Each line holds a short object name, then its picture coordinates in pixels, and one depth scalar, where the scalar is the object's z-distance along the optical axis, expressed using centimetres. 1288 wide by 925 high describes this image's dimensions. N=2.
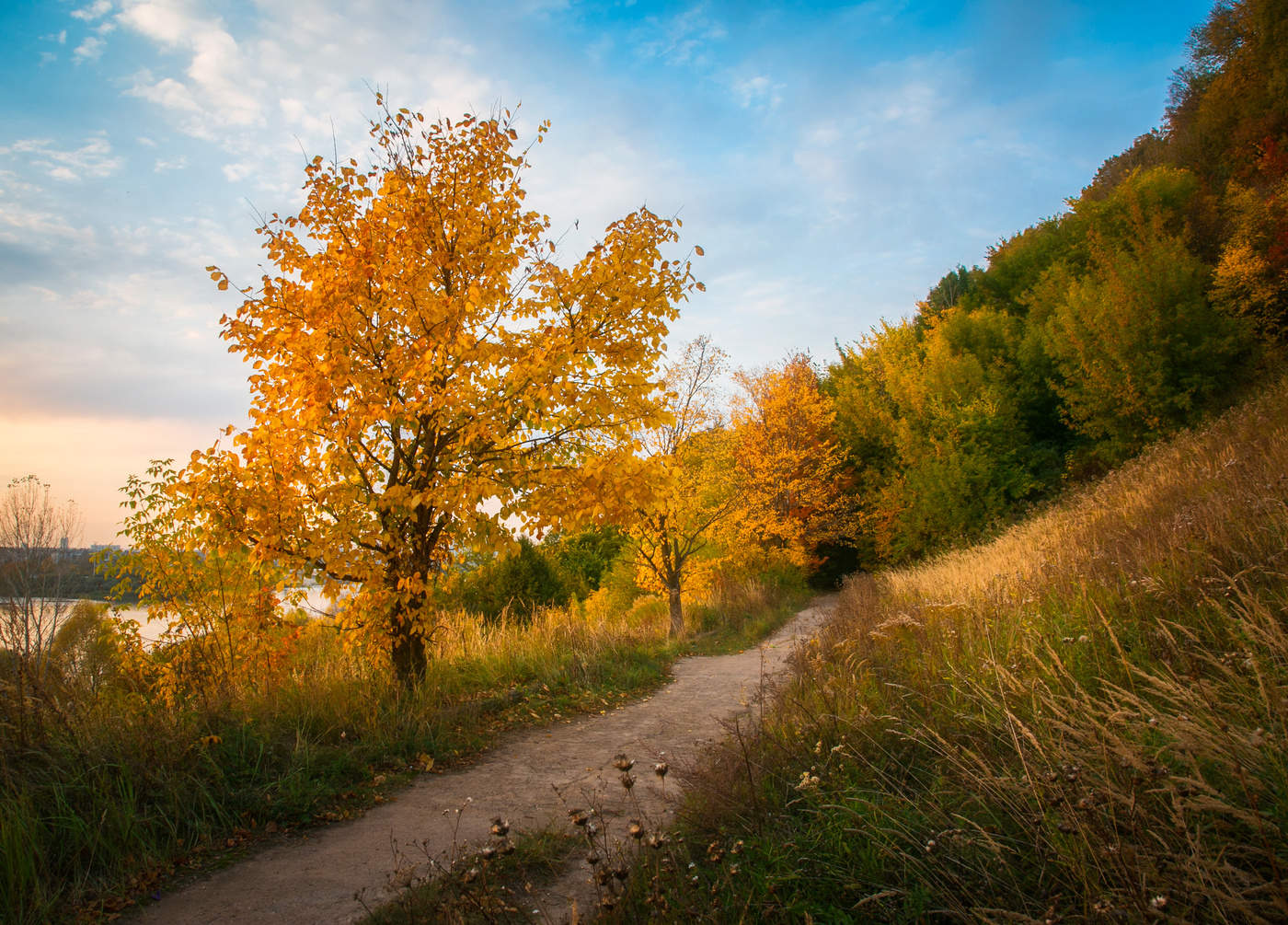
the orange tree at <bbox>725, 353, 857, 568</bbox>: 1995
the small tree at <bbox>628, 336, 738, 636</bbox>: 1358
